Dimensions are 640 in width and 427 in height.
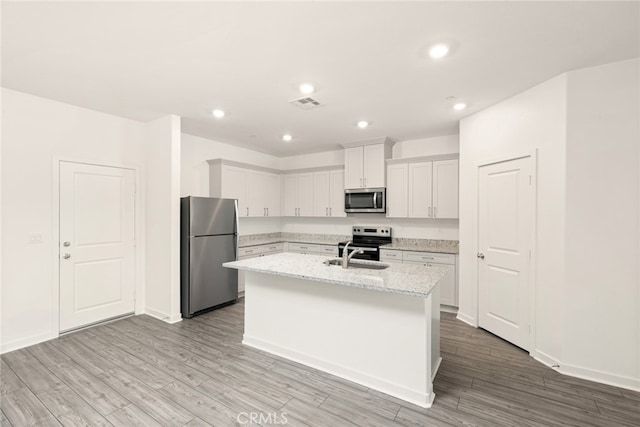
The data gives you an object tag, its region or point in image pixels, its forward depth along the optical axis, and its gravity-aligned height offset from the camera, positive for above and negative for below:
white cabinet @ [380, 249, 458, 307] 4.17 -0.77
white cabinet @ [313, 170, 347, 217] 5.59 +0.35
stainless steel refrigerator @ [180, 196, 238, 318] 3.97 -0.59
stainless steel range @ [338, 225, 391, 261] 4.81 -0.53
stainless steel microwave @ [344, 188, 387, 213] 5.00 +0.19
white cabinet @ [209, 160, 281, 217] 4.98 +0.44
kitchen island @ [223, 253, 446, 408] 2.22 -0.97
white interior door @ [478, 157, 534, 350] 3.03 -0.40
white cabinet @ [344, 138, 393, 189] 4.99 +0.85
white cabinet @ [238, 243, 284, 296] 4.90 -0.73
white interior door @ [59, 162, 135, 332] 3.46 -0.42
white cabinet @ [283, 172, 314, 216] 5.95 +0.35
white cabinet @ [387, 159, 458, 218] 4.51 +0.36
